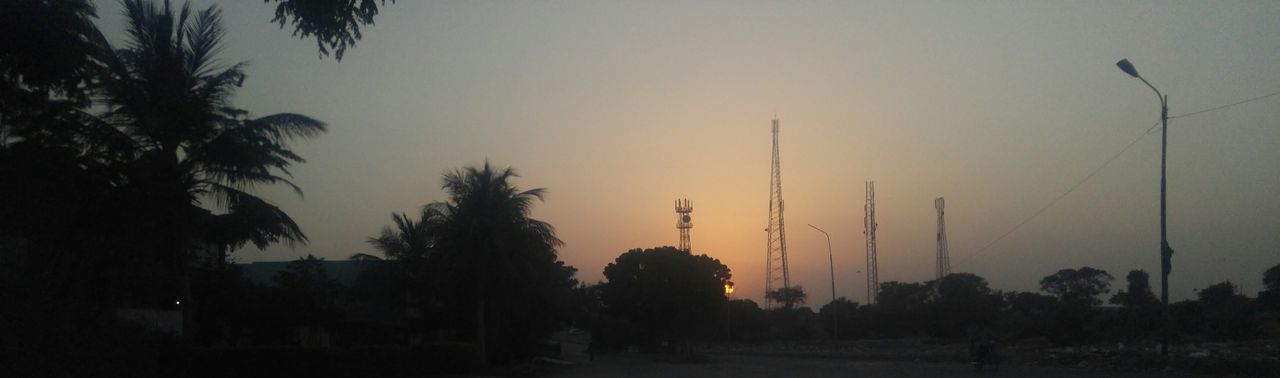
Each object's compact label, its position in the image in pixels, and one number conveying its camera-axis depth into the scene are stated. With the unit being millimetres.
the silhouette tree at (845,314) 97062
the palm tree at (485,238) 37562
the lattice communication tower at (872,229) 74375
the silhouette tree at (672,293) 63969
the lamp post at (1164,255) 29797
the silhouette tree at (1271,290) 53934
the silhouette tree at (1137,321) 42406
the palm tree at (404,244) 42803
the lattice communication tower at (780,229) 75500
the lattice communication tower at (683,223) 76875
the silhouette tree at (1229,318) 45906
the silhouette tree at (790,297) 122325
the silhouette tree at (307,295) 35906
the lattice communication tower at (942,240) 78562
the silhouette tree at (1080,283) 104938
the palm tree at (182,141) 21062
